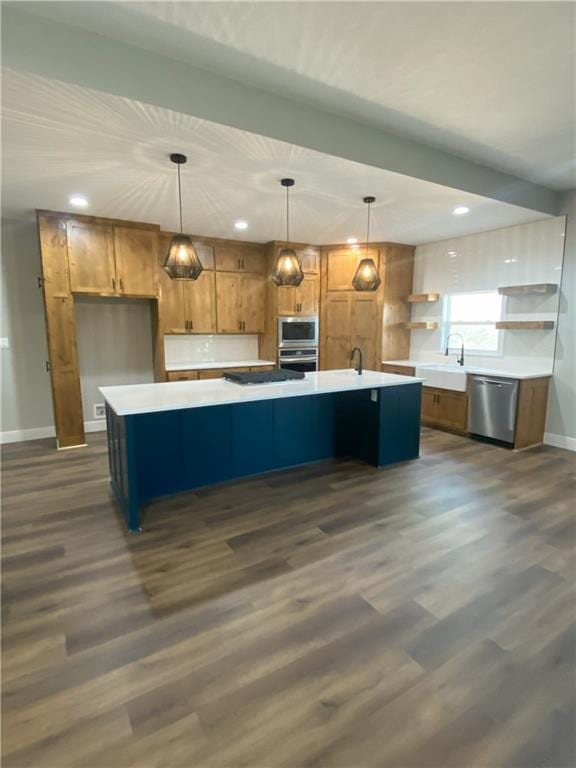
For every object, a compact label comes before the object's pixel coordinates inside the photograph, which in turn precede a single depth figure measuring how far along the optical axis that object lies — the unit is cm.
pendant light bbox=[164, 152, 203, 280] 279
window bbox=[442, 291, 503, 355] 500
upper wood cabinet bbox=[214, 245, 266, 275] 538
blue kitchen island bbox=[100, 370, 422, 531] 279
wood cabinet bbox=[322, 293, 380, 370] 572
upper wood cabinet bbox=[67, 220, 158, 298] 423
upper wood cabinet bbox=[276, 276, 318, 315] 557
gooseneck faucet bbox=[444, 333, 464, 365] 531
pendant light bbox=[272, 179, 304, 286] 330
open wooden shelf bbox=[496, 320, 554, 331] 438
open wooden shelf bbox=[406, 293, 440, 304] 552
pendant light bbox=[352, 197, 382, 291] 356
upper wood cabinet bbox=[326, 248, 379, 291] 565
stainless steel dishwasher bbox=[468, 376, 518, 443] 427
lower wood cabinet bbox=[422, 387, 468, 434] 479
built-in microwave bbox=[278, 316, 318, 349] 561
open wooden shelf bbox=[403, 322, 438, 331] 558
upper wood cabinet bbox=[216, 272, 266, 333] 545
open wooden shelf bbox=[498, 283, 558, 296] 430
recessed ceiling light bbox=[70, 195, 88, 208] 361
